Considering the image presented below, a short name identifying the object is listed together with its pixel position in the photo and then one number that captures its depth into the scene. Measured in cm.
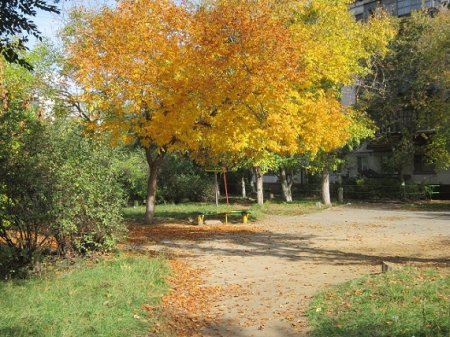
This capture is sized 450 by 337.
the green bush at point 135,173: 3184
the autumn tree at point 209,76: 1280
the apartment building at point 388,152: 3566
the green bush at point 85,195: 1004
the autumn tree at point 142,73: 1431
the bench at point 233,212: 2072
